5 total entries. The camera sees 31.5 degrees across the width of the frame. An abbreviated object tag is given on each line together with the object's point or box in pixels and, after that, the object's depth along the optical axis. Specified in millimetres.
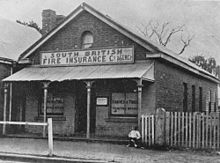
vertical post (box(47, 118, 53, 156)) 11760
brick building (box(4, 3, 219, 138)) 17828
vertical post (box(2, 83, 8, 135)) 18891
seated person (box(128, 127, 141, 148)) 14641
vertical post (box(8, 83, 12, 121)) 19469
